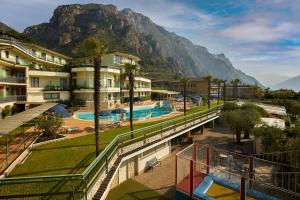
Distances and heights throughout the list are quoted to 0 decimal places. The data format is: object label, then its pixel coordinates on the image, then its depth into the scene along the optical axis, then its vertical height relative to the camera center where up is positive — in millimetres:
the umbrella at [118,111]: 39781 -3602
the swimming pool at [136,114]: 37869 -4442
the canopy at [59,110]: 32062 -2849
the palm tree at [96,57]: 18203 +2555
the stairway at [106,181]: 14016 -6031
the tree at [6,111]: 33862 -3247
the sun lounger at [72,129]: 27466 -4697
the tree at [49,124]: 24391 -3699
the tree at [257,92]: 84412 -394
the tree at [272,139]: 23489 -4984
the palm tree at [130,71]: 27109 +2227
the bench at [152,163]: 26191 -8208
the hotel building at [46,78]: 37750 +2321
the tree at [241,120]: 33781 -4274
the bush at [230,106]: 45281 -3071
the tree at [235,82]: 82294 +3109
